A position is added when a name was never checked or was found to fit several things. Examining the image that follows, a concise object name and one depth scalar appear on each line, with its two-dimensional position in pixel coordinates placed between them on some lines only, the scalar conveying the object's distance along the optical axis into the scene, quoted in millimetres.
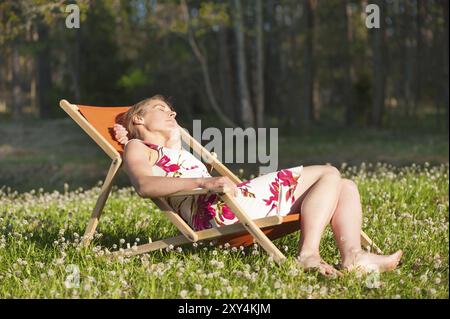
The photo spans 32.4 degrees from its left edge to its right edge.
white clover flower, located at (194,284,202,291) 3963
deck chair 4430
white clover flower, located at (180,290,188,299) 3865
